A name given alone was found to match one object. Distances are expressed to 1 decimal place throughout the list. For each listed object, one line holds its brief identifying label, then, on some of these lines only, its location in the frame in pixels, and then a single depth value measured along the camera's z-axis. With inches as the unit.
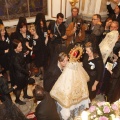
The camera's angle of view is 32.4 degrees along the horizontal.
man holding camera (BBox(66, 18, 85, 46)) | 231.9
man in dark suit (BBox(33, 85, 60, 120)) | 126.7
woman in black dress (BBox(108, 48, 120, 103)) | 170.4
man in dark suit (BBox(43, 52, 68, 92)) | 157.6
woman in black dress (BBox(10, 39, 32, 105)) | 169.5
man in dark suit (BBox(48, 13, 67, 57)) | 232.5
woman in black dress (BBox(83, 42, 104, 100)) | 170.4
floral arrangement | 115.5
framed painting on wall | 278.1
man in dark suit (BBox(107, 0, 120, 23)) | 259.0
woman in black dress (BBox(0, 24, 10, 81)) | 201.6
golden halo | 143.4
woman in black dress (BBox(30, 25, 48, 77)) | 211.8
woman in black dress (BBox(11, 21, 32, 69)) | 204.8
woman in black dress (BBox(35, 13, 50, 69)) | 216.8
